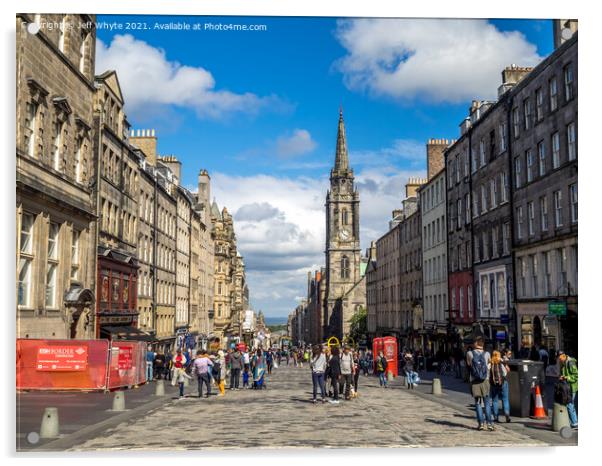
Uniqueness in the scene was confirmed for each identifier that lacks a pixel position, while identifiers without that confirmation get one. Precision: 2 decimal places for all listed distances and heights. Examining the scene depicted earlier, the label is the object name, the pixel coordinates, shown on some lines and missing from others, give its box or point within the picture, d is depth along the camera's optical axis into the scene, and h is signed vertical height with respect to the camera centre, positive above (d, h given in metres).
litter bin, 17.34 -2.01
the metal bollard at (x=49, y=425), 13.68 -2.32
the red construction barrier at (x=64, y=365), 19.88 -1.79
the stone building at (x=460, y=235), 40.91 +4.38
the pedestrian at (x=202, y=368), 23.14 -2.06
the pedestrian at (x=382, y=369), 30.03 -2.81
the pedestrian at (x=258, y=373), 27.48 -2.67
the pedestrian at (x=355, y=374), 24.20 -2.48
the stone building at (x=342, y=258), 127.31 +9.50
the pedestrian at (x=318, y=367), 21.31 -1.90
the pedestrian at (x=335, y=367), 21.94 -1.98
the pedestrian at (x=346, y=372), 22.55 -2.17
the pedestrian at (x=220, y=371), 24.71 -2.41
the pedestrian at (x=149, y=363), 30.54 -2.51
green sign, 19.06 -0.14
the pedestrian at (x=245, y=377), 29.27 -3.00
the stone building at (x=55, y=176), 16.86 +3.62
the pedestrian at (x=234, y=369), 27.83 -2.53
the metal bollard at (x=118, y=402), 18.53 -2.56
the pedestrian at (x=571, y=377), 15.21 -1.64
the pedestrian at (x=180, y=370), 23.58 -2.24
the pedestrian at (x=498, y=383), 16.14 -1.86
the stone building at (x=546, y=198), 19.12 +3.61
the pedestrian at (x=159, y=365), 31.91 -2.68
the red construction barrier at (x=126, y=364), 23.81 -2.09
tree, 108.50 -3.38
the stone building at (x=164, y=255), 35.03 +2.73
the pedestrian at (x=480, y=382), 15.31 -1.72
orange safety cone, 17.06 -2.56
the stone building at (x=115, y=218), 24.25 +3.29
